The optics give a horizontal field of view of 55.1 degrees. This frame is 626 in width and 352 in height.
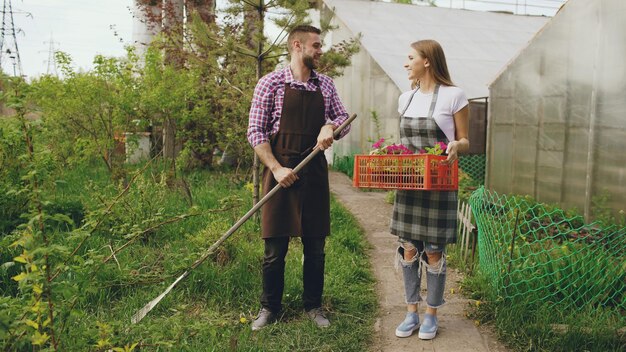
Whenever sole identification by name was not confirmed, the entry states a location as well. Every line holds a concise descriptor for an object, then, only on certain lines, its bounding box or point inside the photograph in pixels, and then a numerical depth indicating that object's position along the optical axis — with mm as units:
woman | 3344
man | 3539
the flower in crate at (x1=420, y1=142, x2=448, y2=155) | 3186
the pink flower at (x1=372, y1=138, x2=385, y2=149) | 3564
